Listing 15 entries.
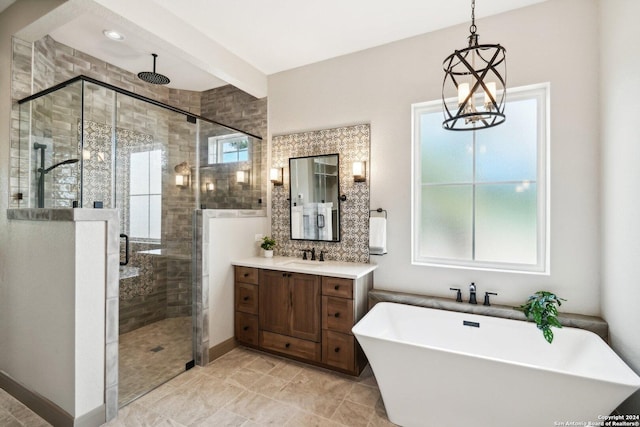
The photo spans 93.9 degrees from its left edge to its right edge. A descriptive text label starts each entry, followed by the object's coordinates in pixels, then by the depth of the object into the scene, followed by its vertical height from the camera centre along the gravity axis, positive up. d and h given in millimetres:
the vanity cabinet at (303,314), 2617 -956
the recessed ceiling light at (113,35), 2801 +1685
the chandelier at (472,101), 1383 +558
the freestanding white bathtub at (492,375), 1605 -997
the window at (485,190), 2553 +226
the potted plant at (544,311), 2161 -725
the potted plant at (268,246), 3424 -386
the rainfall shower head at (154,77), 3326 +1531
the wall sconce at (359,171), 3051 +432
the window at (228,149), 3217 +716
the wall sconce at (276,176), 3538 +438
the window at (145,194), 2857 +174
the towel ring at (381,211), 2999 +25
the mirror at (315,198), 3258 +172
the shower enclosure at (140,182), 2316 +275
